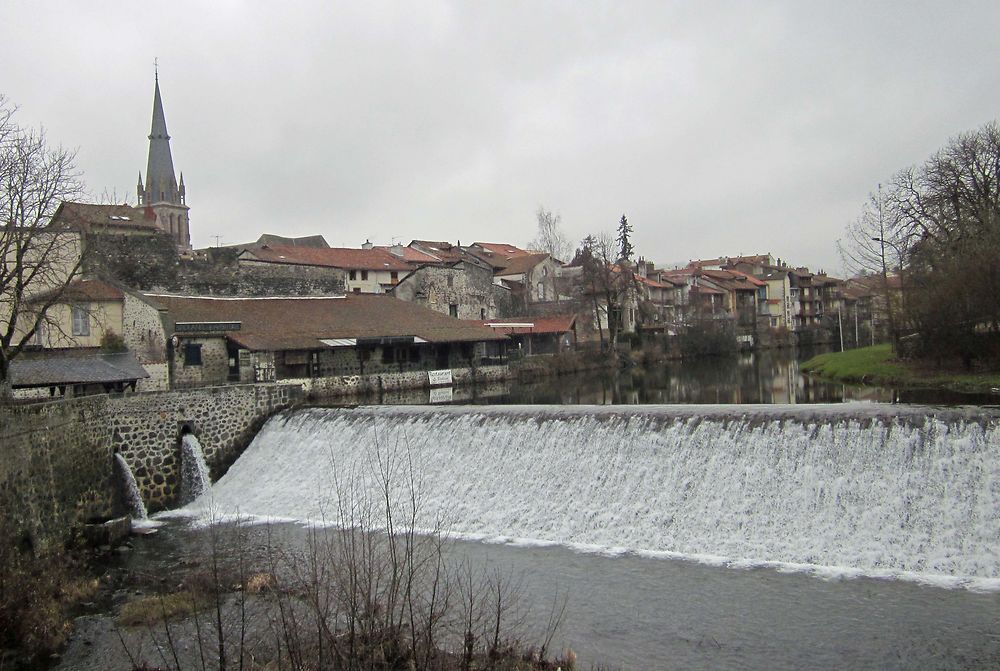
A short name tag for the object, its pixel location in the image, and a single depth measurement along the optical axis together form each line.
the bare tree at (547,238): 77.81
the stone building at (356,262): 54.50
